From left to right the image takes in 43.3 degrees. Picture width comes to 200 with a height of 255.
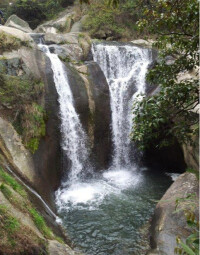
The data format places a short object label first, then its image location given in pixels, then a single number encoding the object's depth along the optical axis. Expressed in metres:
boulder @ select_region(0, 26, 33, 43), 10.68
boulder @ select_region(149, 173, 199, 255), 5.82
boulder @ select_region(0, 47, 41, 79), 9.53
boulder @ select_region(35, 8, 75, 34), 20.05
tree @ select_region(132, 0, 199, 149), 4.21
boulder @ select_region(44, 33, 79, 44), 14.23
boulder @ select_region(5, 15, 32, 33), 17.45
